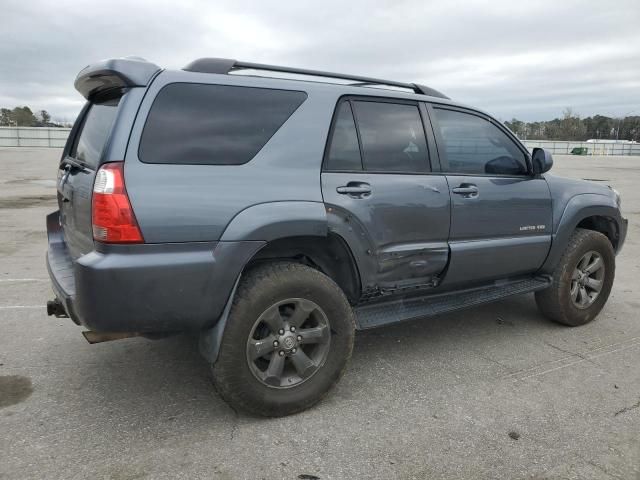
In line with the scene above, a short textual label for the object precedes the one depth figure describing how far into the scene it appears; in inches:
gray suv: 100.0
